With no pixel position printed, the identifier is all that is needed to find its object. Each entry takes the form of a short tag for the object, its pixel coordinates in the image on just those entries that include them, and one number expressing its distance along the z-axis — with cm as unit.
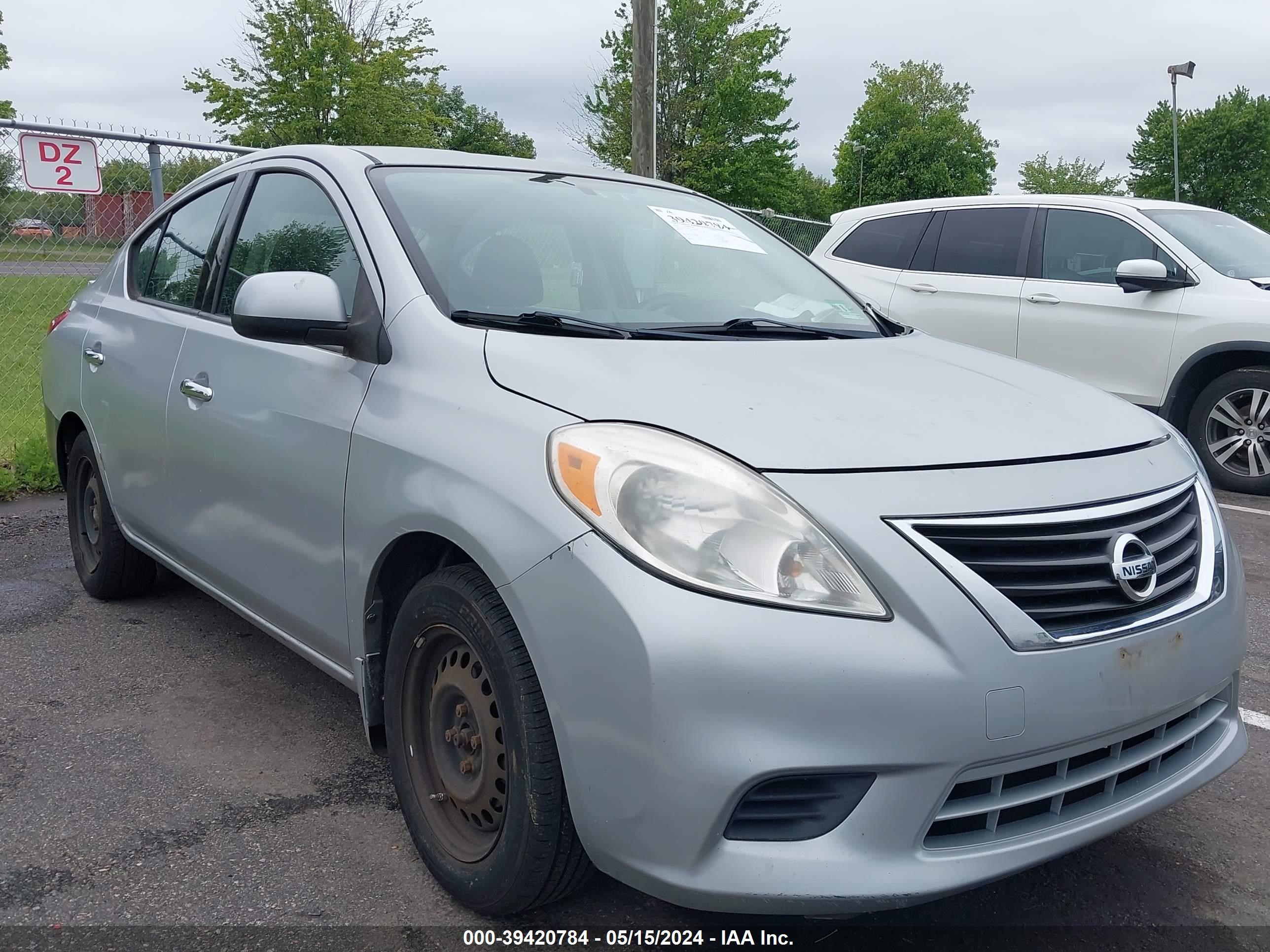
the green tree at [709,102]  3706
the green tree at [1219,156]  5153
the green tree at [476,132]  7394
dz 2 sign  655
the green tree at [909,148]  6106
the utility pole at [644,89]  1066
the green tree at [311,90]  2816
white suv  655
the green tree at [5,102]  4280
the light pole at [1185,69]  2864
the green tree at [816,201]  6444
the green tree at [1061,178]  7962
